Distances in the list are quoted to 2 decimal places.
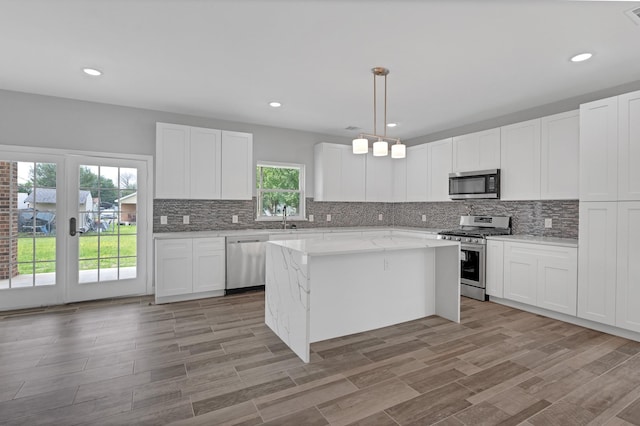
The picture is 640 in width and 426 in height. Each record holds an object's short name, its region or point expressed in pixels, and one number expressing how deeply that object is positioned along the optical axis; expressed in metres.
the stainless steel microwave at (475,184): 4.54
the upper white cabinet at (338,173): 5.69
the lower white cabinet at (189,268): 4.16
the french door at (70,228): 3.87
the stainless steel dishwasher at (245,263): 4.56
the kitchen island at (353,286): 2.77
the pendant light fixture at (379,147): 3.05
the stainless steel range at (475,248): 4.39
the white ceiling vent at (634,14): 2.21
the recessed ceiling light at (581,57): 2.84
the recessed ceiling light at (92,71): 3.23
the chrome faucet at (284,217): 5.51
